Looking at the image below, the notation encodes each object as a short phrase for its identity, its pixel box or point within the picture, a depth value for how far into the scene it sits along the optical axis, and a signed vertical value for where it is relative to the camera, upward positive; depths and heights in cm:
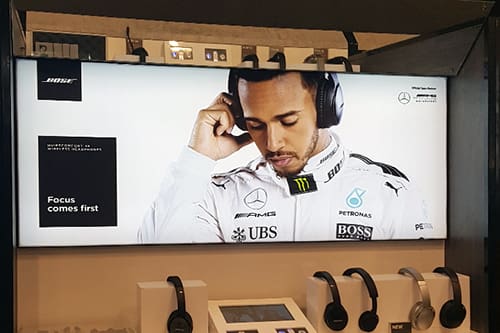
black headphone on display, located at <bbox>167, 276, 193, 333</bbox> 169 -45
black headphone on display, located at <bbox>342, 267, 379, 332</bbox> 181 -48
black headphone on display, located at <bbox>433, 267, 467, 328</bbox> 188 -48
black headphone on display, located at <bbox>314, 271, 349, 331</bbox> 180 -47
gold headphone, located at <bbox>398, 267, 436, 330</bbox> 184 -47
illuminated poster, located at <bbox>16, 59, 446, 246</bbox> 187 +2
